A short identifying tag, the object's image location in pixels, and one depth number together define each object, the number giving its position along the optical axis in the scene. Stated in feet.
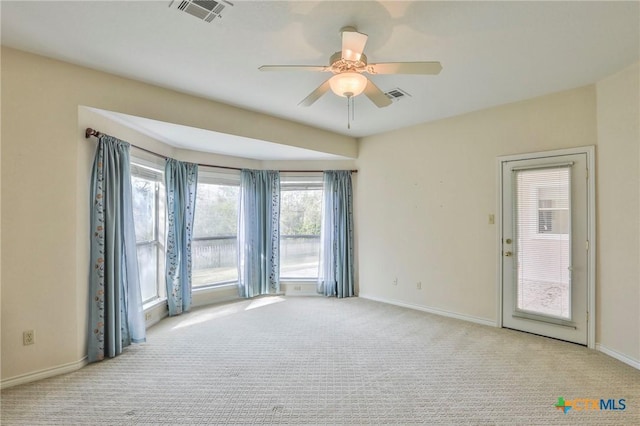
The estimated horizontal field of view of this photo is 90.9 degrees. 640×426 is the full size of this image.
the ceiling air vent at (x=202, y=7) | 6.47
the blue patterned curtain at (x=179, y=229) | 14.16
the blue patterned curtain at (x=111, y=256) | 9.66
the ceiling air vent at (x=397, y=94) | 10.98
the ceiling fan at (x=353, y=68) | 6.57
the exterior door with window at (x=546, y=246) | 10.86
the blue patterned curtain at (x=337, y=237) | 17.56
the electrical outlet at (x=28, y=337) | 8.42
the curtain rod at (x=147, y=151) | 9.49
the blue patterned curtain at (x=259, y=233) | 17.11
